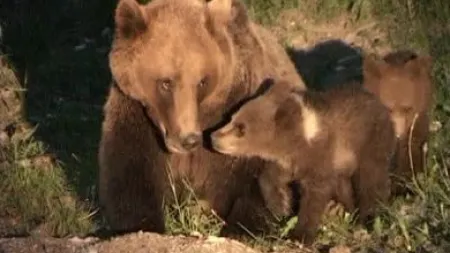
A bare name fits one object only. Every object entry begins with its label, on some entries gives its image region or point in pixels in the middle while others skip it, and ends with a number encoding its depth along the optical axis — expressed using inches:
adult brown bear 454.9
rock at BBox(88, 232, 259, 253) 420.2
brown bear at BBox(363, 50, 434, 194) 526.6
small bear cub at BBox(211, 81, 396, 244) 459.2
